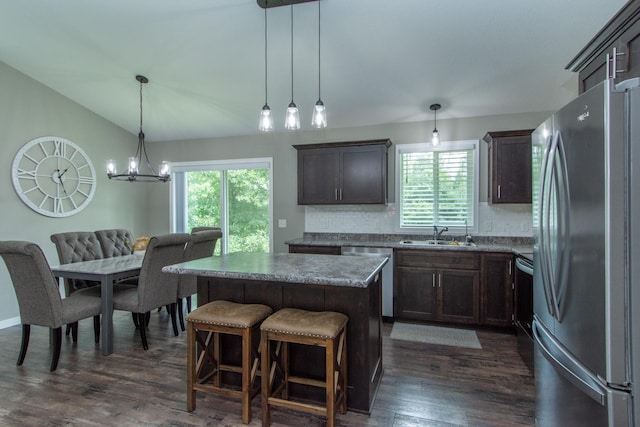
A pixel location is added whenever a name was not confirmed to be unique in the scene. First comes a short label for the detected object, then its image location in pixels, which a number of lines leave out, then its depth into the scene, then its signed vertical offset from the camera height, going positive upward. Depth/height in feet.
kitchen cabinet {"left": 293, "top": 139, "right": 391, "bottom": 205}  13.39 +1.69
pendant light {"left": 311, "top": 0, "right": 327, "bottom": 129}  7.13 +2.13
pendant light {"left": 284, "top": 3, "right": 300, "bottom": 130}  7.18 +2.09
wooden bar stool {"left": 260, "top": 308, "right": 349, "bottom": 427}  5.87 -2.67
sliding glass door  16.57 +0.70
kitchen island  6.55 -1.82
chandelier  10.77 +1.50
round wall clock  12.71 +1.58
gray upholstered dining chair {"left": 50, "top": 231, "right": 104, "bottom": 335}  11.16 -1.24
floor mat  10.60 -4.12
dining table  9.52 -1.83
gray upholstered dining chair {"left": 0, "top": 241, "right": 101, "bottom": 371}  8.32 -2.09
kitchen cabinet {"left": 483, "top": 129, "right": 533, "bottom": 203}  11.73 +1.67
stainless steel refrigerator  3.93 -0.60
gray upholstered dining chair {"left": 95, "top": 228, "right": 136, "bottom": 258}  12.72 -1.09
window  13.41 +1.20
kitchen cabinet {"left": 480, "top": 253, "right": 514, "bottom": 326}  11.21 -2.63
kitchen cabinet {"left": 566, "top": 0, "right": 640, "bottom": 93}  4.94 +2.72
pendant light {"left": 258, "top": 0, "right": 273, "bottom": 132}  7.40 +2.08
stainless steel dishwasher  12.36 -2.39
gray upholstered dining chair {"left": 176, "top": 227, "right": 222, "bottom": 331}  11.49 -1.43
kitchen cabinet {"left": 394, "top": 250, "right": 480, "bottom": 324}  11.59 -2.63
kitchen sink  12.57 -1.17
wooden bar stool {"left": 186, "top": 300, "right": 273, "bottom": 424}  6.40 -2.56
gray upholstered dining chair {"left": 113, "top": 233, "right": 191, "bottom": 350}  9.84 -2.11
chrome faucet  13.07 -0.77
